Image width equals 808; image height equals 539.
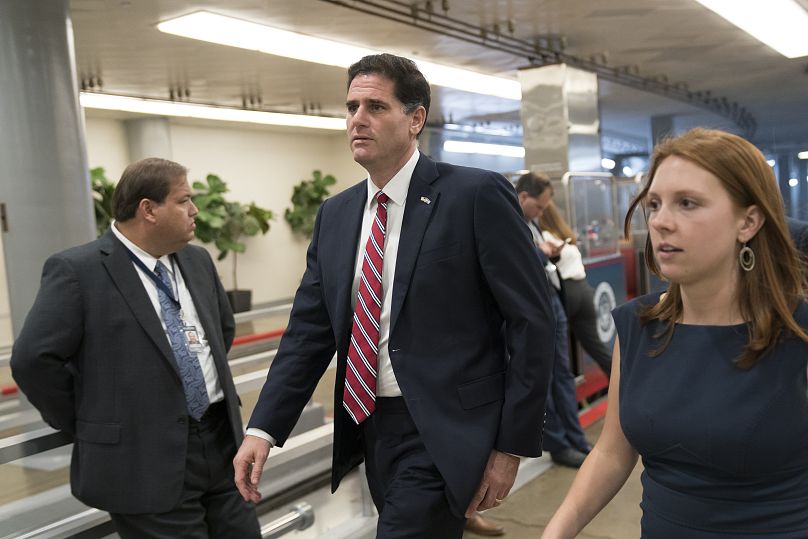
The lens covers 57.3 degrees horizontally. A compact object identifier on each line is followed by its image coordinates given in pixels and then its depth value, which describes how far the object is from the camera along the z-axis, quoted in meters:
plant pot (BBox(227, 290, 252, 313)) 13.32
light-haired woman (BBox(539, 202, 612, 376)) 4.81
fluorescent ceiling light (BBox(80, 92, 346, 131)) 10.32
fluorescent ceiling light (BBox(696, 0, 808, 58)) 6.71
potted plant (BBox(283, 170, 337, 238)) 15.68
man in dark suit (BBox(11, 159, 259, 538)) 2.27
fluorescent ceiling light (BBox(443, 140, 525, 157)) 17.56
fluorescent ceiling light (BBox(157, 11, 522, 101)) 6.56
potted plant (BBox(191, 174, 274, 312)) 12.91
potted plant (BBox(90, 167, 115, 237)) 10.66
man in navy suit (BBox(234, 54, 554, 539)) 1.87
